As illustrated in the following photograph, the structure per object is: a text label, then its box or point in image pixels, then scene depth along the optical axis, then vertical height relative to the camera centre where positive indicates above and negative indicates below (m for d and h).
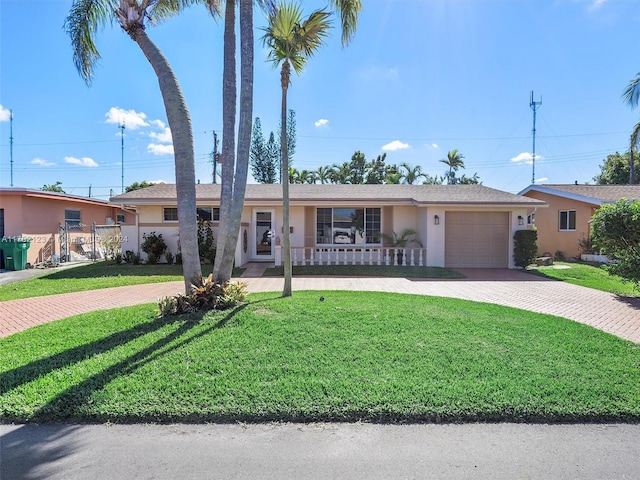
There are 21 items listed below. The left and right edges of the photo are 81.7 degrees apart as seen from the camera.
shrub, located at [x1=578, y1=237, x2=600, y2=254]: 16.83 -0.28
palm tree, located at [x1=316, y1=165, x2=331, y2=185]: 37.03 +6.75
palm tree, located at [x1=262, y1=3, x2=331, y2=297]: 7.27 +4.07
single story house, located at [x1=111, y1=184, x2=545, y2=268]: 14.20 +0.69
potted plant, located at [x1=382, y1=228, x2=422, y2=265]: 14.82 +0.01
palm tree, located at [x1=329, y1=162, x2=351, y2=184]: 36.97 +6.66
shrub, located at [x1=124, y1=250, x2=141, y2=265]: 14.80 -0.66
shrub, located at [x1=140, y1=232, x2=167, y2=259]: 14.65 -0.13
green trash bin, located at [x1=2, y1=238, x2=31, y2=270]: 14.27 -0.47
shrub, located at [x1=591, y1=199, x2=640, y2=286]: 9.20 +0.14
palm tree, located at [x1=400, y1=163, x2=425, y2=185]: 38.22 +6.95
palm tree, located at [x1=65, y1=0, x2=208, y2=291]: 6.49 +2.10
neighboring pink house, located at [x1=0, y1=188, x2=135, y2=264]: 15.23 +1.14
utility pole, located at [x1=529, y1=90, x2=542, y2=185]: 32.11 +10.47
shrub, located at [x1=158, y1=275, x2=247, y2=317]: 6.58 -1.07
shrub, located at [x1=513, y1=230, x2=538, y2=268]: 13.79 -0.26
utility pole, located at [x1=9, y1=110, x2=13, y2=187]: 29.66 +7.85
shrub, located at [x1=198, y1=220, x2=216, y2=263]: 14.41 -0.02
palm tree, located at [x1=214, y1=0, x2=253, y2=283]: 6.85 +2.01
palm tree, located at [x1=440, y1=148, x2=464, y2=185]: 37.81 +8.15
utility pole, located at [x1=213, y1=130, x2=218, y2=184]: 28.50 +7.45
